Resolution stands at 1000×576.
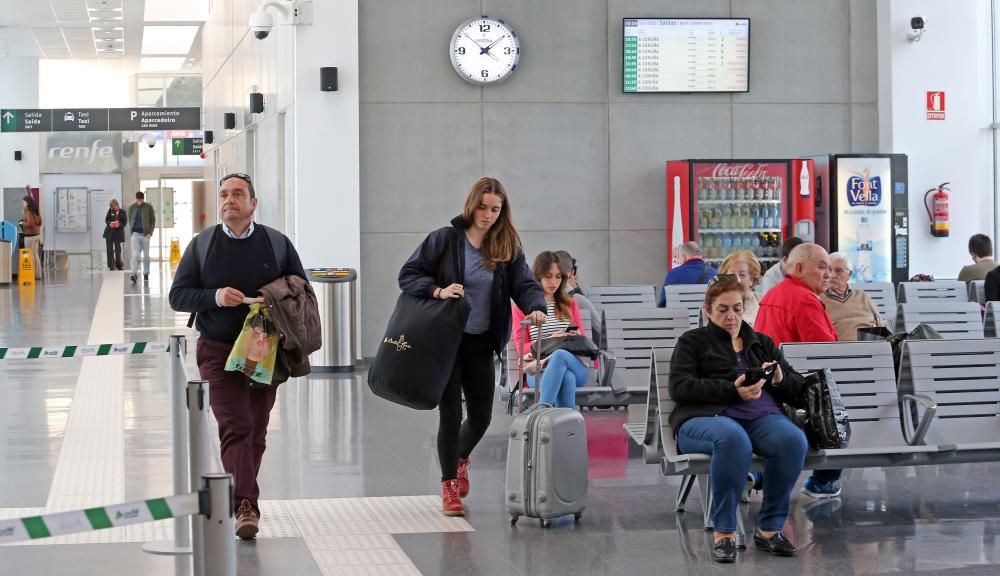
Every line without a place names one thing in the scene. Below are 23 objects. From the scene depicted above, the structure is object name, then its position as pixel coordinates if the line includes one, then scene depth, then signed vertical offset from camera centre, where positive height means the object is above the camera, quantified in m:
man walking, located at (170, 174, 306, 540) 5.65 -0.23
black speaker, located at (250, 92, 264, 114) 16.11 +1.83
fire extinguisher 14.52 +0.29
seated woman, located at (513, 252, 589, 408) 8.14 -0.59
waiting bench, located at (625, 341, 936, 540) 5.99 -0.82
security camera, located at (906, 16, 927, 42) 14.27 +2.38
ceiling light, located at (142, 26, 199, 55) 30.45 +5.26
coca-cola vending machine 13.66 +0.39
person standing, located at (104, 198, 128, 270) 31.58 +0.37
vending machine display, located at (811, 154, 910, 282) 13.84 +0.30
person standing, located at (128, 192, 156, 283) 27.16 +0.38
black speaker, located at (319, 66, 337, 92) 13.01 +1.70
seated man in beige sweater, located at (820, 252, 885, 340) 7.76 -0.41
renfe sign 38.44 +2.88
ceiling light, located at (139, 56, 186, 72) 36.88 +5.44
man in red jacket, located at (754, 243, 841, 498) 6.79 -0.36
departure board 13.77 +2.04
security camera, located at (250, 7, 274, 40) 13.46 +2.35
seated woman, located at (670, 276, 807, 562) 5.45 -0.77
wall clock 13.46 +2.05
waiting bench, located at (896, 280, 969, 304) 11.00 -0.45
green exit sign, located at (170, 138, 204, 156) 40.12 +3.16
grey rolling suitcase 5.86 -1.04
